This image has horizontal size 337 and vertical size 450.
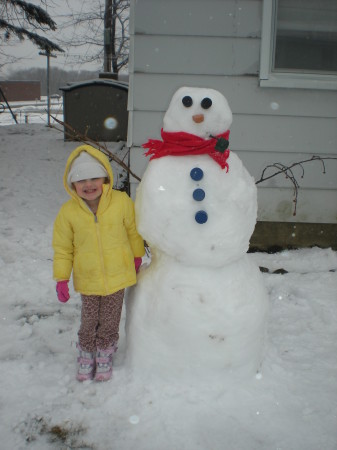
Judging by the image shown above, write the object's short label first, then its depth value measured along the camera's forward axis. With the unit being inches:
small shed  444.8
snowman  90.2
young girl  96.7
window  167.9
